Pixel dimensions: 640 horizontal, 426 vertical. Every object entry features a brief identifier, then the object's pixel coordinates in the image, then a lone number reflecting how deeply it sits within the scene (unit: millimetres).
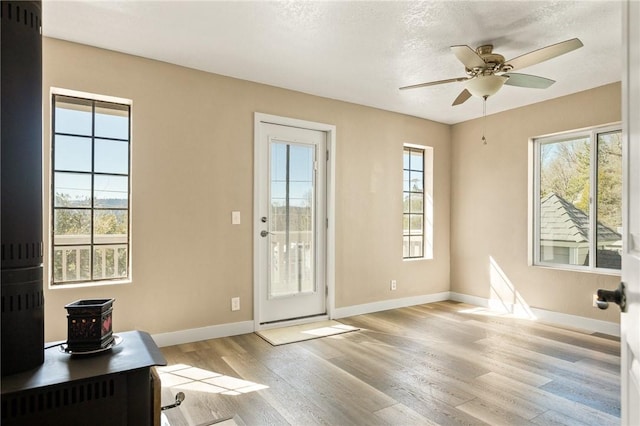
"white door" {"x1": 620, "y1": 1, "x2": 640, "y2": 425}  855
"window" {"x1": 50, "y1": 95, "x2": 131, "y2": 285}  3082
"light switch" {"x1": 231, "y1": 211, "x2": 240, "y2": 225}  3744
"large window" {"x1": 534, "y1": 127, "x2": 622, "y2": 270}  3924
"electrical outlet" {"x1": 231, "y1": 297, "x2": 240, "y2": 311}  3735
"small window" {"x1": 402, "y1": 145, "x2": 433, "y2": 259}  5285
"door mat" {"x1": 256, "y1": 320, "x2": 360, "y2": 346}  3642
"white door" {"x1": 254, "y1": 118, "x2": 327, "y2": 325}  3982
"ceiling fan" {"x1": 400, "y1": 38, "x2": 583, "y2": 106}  2572
